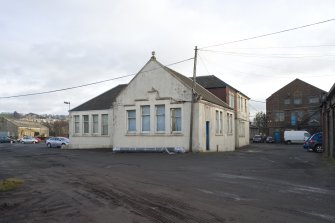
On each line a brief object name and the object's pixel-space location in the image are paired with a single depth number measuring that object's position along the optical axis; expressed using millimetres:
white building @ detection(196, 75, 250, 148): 40531
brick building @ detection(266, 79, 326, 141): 70938
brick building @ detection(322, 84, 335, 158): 23500
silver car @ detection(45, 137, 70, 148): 47219
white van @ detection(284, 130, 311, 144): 61806
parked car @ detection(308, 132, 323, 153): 33562
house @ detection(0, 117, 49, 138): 109438
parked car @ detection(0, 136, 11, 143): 76262
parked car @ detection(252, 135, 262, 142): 70612
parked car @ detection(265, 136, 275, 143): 68669
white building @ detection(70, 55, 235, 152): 29047
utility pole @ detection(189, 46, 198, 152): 28312
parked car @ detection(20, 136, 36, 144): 69075
